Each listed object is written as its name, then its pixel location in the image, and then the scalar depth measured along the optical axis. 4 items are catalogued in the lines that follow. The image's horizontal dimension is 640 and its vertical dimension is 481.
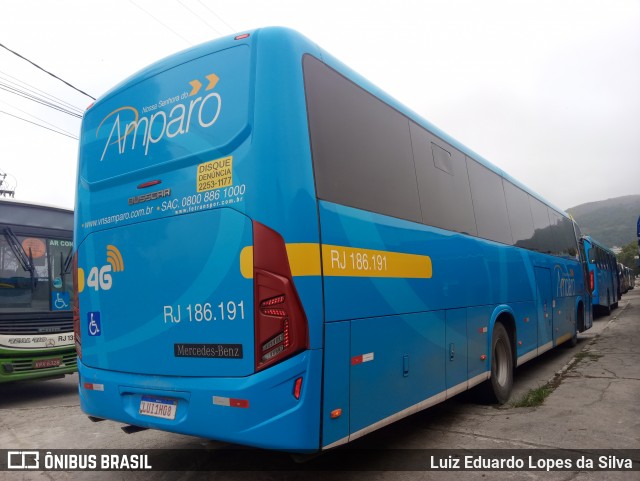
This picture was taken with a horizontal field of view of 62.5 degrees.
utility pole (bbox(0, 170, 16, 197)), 29.55
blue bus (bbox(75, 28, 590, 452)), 3.33
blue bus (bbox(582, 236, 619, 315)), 19.56
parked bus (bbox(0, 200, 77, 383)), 7.89
